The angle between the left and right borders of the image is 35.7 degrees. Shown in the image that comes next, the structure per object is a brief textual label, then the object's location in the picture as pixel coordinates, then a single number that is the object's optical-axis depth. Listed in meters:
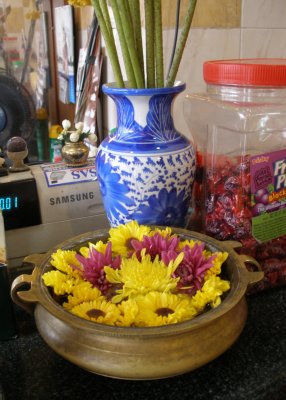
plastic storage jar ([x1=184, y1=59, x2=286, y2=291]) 0.62
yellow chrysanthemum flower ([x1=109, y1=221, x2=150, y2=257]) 0.57
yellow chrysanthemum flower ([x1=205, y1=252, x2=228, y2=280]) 0.51
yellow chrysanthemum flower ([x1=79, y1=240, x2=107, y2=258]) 0.55
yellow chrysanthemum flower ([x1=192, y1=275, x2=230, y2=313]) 0.48
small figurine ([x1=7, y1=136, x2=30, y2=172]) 0.70
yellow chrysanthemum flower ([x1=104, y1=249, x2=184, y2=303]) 0.49
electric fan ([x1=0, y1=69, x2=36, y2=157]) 1.11
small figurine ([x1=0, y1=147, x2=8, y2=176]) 0.68
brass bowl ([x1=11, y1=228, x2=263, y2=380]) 0.41
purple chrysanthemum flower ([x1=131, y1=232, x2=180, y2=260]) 0.54
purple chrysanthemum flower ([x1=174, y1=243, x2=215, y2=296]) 0.50
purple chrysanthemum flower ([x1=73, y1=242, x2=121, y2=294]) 0.51
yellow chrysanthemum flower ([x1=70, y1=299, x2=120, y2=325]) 0.46
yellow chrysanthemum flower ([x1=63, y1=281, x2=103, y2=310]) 0.49
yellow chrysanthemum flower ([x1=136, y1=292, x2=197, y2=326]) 0.45
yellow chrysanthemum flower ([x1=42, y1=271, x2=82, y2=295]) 0.49
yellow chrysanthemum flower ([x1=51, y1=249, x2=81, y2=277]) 0.52
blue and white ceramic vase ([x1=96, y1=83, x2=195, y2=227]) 0.60
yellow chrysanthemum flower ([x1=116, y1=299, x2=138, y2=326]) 0.45
